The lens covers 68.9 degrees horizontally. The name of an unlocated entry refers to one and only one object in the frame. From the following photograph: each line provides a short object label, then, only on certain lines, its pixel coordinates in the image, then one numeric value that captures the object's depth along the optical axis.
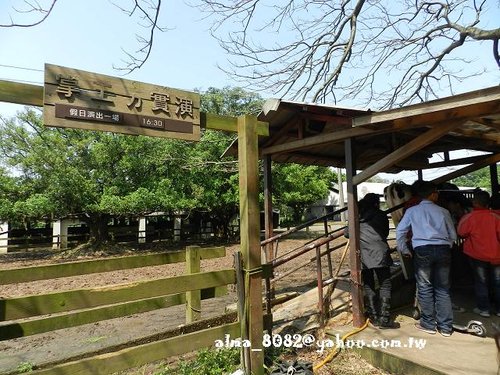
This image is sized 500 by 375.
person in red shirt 4.45
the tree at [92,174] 15.58
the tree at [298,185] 20.33
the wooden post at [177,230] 22.47
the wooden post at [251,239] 3.53
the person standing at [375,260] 4.34
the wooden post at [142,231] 21.41
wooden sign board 2.78
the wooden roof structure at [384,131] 3.72
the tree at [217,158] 17.44
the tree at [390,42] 7.80
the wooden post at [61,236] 20.12
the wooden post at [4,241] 19.88
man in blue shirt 4.05
